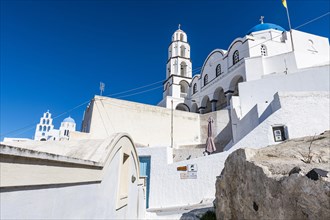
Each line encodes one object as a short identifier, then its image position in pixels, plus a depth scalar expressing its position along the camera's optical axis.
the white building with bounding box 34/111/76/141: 42.94
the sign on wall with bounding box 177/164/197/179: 10.32
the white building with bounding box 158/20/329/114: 16.99
